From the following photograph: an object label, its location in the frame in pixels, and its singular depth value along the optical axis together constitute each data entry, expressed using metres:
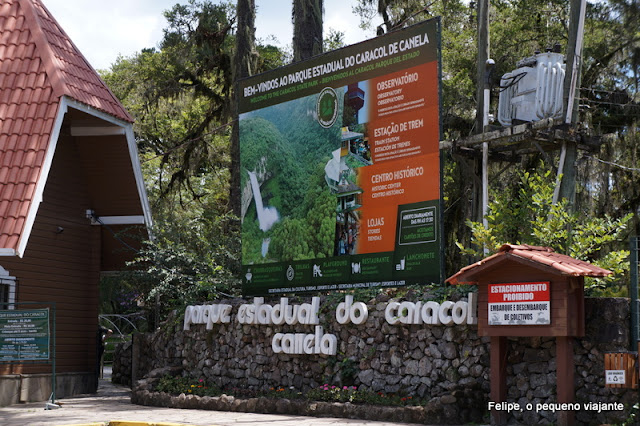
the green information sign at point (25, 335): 17.62
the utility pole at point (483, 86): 20.01
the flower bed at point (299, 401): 14.35
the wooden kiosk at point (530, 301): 13.05
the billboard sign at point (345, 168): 16.59
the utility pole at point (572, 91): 18.81
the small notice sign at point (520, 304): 13.25
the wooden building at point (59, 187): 17.41
